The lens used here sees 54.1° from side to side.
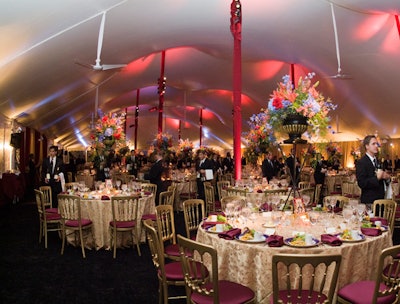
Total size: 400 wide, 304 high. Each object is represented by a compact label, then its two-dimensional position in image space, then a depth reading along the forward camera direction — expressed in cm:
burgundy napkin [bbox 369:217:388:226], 391
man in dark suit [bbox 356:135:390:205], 480
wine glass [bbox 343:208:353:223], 379
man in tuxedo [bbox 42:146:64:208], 821
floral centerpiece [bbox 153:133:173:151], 1288
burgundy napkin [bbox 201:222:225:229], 367
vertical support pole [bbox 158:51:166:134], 1537
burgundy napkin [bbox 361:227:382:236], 338
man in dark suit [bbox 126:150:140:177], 1419
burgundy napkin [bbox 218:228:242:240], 328
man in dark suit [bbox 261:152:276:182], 1026
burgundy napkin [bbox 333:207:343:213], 468
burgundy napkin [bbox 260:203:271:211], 454
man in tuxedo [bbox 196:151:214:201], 993
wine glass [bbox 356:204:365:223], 386
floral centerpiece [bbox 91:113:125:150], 841
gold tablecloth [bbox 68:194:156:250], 603
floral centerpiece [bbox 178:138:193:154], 1579
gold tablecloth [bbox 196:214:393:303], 306
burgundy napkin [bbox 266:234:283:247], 307
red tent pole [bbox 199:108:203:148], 2891
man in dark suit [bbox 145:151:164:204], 801
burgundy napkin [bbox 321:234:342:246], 309
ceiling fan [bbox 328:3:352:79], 877
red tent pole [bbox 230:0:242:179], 887
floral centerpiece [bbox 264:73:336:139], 366
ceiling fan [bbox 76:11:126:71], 756
